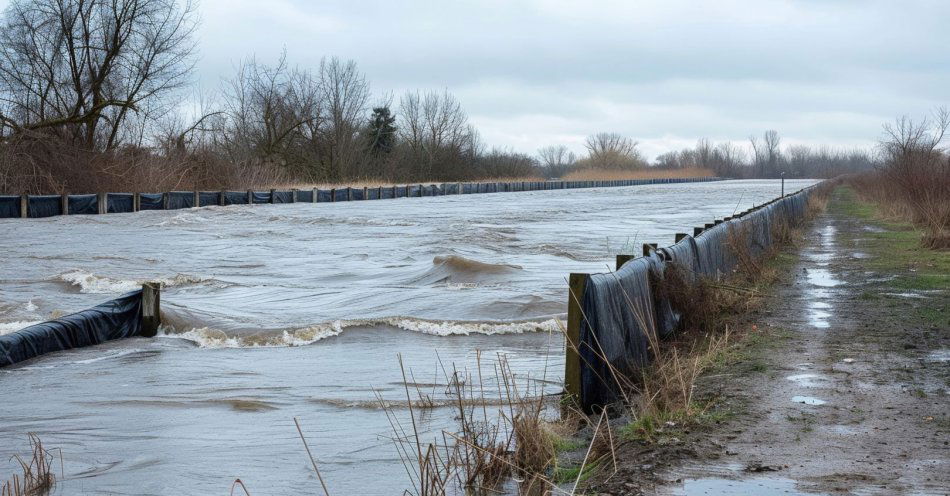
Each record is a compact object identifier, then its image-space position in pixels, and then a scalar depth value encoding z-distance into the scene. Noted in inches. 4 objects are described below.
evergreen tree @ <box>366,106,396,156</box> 3393.2
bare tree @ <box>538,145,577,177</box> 7480.3
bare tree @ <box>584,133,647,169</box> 6924.2
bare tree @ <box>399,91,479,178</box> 3558.1
